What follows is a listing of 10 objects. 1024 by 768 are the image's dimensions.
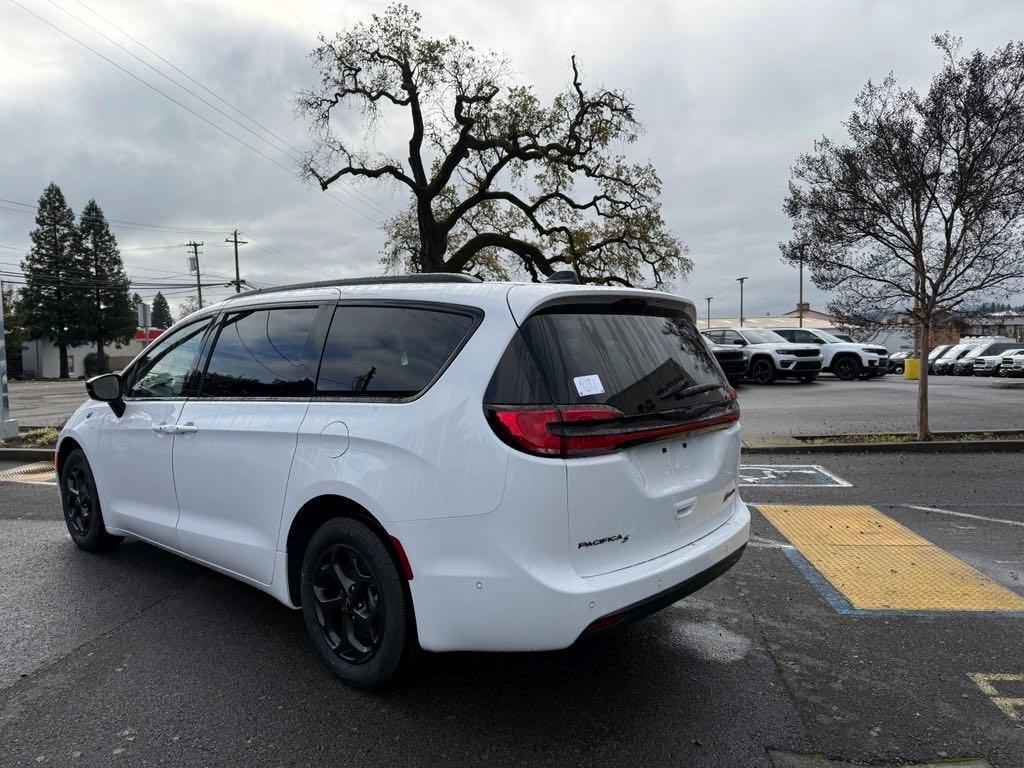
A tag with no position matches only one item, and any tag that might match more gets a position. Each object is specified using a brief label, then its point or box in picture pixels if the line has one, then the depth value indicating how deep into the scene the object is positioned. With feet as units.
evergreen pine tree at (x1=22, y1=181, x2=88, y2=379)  201.36
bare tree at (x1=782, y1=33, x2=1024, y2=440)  29.07
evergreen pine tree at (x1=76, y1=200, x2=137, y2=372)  205.36
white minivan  8.30
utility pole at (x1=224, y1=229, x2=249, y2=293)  163.53
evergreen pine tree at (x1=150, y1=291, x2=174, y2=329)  430.61
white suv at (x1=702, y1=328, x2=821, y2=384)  67.36
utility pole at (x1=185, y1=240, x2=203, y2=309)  220.16
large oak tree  87.25
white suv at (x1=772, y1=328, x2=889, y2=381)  73.00
